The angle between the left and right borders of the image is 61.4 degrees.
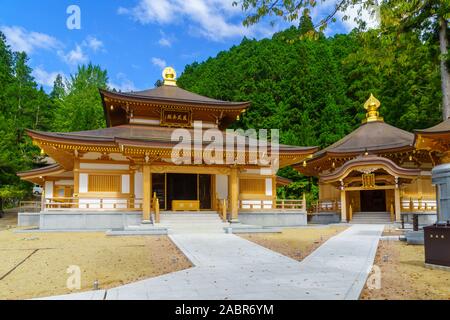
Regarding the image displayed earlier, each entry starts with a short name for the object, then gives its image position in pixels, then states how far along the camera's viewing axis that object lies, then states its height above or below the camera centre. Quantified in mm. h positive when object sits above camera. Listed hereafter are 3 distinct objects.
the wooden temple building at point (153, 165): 18391 +1200
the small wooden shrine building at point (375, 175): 22609 +737
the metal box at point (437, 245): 7871 -1238
